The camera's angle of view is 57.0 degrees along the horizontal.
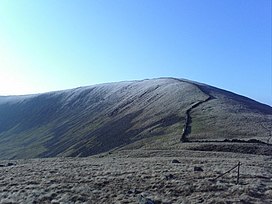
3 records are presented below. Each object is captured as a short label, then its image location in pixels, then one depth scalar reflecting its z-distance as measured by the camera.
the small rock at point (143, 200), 13.89
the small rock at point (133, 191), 15.85
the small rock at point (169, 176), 17.69
